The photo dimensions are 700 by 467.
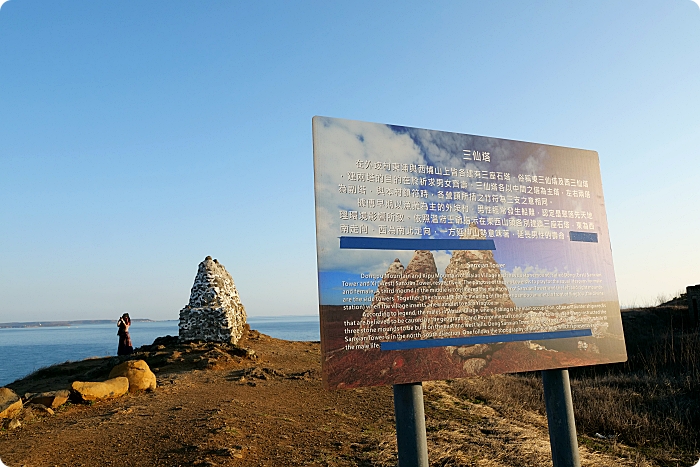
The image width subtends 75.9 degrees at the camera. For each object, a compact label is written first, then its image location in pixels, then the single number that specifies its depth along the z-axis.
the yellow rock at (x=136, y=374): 8.08
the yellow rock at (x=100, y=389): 7.24
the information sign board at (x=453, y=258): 3.70
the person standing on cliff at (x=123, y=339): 13.52
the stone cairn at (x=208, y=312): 12.91
